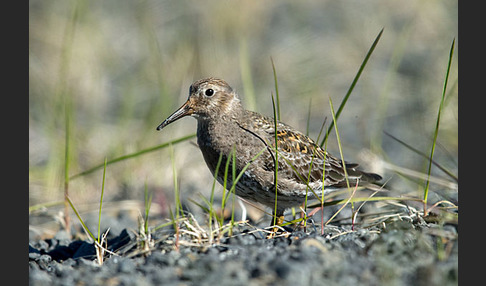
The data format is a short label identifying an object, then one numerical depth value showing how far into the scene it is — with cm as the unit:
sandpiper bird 1159
